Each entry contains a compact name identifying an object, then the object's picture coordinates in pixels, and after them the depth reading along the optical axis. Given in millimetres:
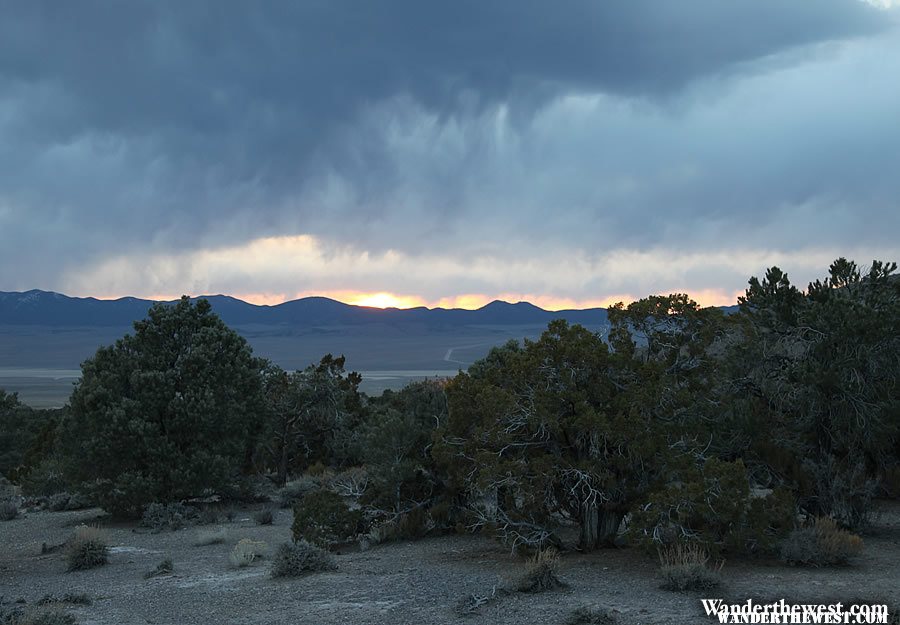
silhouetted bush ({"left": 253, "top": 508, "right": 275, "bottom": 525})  21516
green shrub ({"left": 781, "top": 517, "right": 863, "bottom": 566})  12422
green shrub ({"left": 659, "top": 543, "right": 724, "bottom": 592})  11094
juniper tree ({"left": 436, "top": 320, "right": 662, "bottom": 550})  13500
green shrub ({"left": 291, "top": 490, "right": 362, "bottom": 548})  16375
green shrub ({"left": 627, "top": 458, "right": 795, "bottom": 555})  12656
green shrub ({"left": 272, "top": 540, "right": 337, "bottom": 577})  13719
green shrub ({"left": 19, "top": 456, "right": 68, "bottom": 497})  28438
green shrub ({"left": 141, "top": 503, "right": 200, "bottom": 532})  21234
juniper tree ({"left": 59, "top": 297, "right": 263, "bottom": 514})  22328
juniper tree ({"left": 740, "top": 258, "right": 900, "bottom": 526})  14930
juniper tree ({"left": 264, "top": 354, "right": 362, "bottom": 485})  32625
